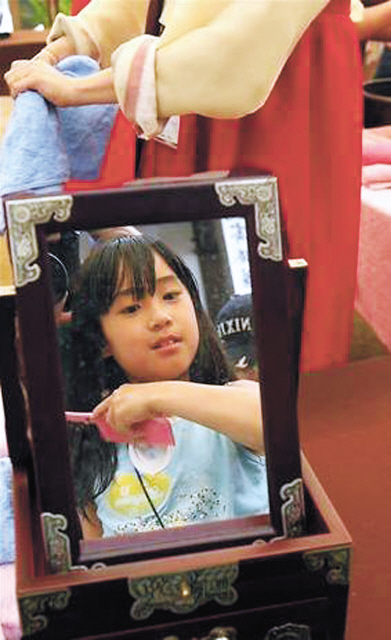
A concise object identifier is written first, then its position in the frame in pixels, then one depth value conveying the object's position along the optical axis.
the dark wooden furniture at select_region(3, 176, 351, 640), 1.36
